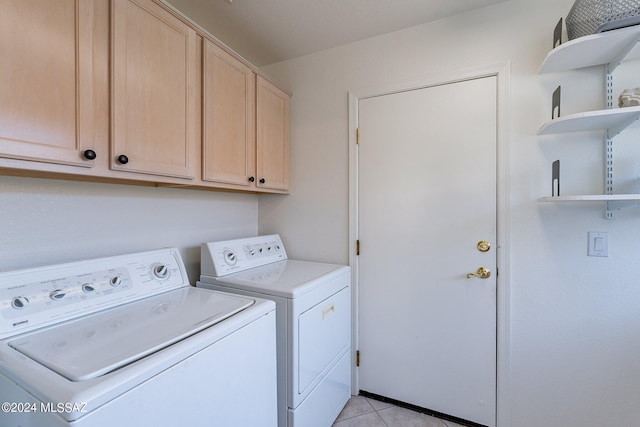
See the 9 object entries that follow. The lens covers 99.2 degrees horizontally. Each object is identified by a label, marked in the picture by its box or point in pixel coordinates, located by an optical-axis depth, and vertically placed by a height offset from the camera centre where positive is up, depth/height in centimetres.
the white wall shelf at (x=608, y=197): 116 +6
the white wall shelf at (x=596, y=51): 115 +74
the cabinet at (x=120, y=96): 84 +46
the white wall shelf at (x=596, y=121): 118 +43
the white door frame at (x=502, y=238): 155 -15
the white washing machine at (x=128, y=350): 63 -39
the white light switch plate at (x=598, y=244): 138 -16
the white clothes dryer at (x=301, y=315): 130 -55
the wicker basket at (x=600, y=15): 110 +83
